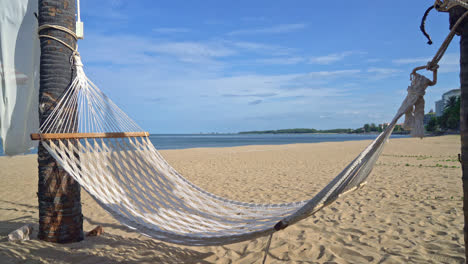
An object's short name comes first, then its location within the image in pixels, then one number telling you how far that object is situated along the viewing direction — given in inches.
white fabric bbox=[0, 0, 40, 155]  93.5
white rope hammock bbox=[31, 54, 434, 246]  55.9
